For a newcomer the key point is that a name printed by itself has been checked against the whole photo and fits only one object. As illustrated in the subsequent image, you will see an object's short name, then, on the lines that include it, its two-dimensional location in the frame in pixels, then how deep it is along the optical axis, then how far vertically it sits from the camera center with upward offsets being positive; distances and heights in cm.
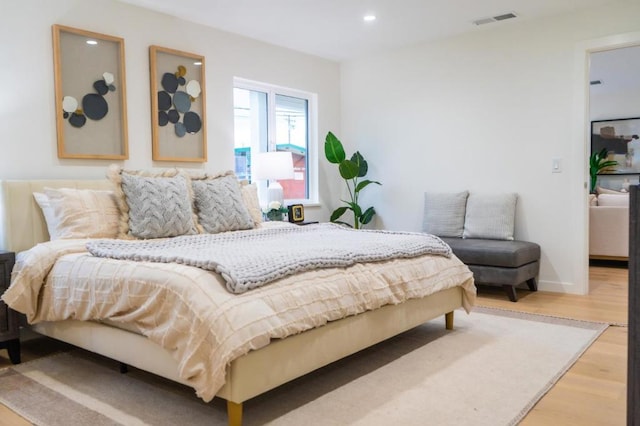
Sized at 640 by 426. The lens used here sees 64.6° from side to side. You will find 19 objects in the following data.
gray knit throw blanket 202 -32
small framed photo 484 -28
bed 185 -67
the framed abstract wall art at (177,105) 389 +64
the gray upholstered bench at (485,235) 397 -48
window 484 +56
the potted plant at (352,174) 522 +9
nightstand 263 -69
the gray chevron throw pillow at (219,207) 343 -15
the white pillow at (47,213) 296 -15
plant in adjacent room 756 +24
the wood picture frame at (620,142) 771 +57
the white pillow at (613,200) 599 -25
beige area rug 204 -94
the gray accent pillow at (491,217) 439 -32
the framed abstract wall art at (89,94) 336 +64
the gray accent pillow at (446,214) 467 -31
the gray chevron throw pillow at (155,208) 305 -14
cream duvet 179 -48
